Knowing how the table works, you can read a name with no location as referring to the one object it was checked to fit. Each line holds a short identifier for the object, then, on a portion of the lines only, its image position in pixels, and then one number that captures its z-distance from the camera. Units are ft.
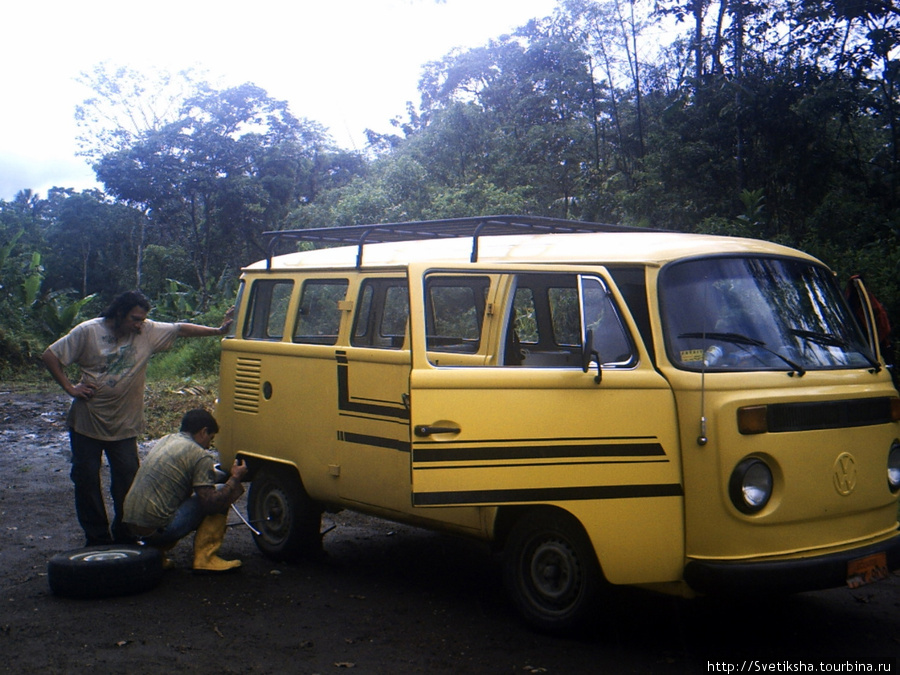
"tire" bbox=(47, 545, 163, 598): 18.48
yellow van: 14.28
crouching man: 20.03
